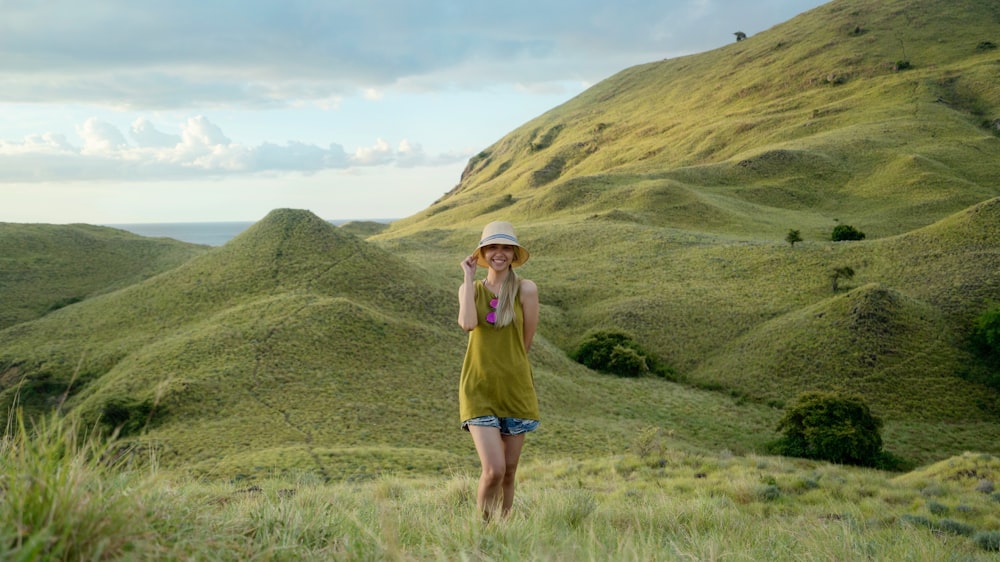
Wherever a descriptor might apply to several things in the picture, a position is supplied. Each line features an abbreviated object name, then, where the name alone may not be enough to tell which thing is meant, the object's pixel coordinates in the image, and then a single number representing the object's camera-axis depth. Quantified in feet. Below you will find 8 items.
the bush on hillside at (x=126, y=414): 70.28
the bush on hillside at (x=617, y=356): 109.50
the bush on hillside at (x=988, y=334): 100.78
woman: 20.88
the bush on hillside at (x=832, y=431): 75.10
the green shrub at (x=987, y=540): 28.40
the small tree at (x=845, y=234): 185.16
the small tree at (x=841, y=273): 129.39
